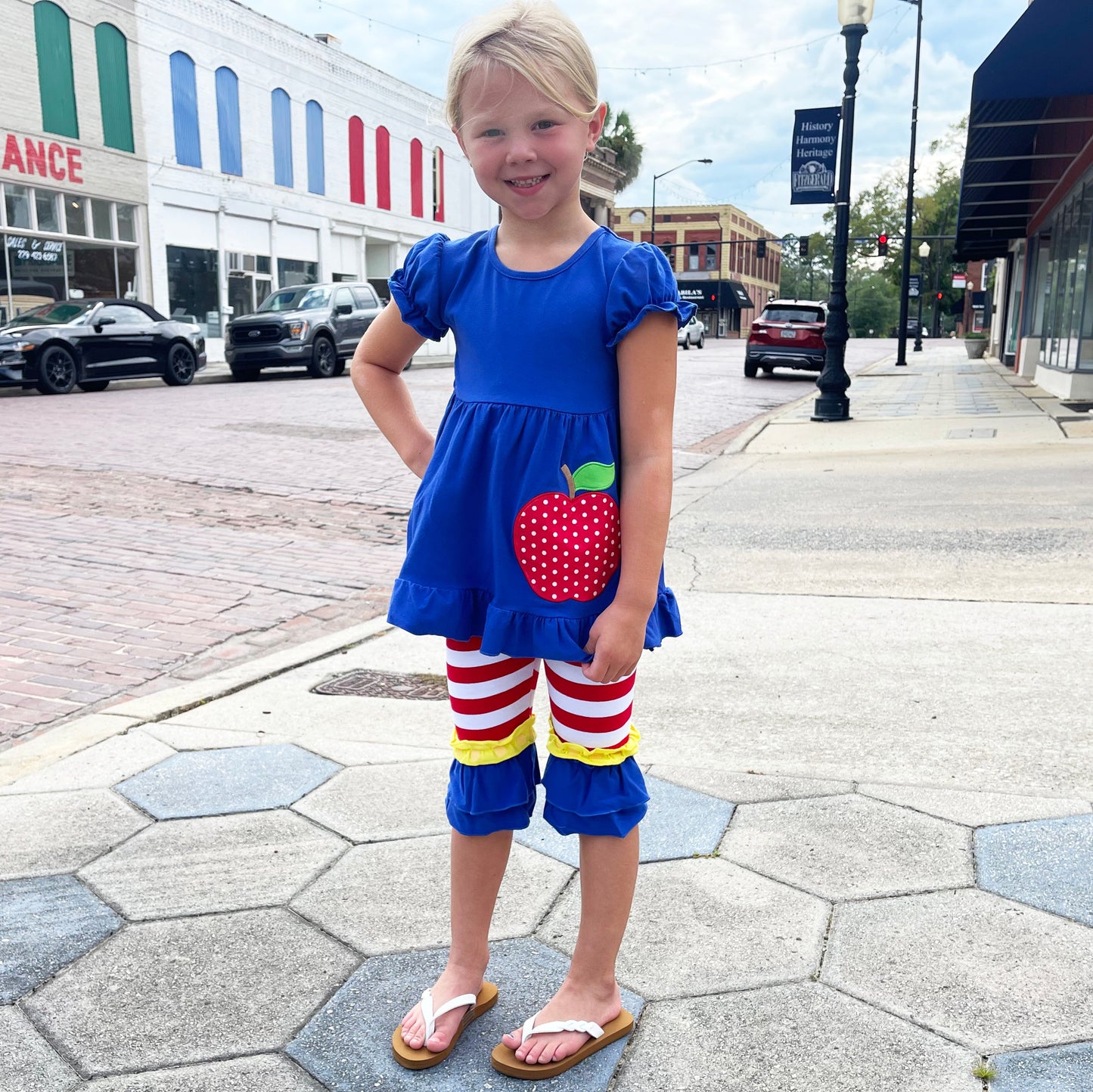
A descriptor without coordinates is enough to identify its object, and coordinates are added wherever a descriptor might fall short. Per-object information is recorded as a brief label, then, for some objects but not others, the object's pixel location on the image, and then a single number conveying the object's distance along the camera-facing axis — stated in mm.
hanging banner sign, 13836
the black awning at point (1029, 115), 9797
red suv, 23047
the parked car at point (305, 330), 20438
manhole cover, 3711
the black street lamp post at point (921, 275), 38594
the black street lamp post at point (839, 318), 13500
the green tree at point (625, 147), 58750
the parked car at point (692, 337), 45438
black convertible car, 15961
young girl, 1690
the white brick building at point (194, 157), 22453
